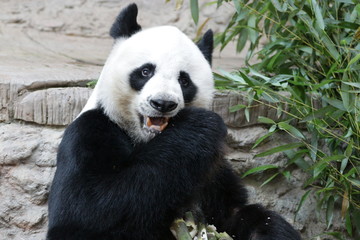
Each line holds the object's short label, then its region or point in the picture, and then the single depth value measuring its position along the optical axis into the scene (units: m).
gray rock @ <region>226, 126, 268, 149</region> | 8.17
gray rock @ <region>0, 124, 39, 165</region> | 7.43
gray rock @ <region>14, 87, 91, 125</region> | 7.51
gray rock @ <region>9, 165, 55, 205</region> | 7.42
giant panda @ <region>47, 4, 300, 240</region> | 5.64
